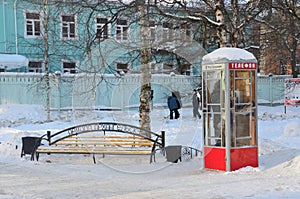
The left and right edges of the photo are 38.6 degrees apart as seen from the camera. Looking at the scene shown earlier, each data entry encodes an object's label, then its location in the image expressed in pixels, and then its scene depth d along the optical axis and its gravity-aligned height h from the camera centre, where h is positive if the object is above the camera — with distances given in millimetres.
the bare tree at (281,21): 12948 +2140
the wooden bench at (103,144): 10000 -1430
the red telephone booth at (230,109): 8312 -473
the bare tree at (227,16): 11312 +1934
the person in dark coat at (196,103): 19758 -808
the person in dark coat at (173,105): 19297 -869
